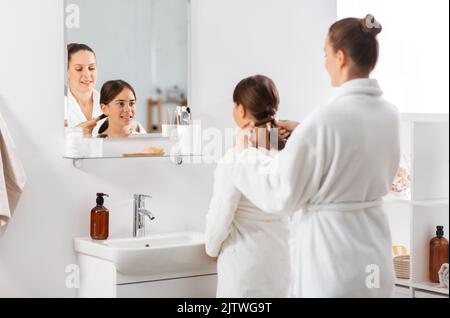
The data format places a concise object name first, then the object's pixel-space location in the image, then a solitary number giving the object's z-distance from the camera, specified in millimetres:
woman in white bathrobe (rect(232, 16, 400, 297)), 2018
